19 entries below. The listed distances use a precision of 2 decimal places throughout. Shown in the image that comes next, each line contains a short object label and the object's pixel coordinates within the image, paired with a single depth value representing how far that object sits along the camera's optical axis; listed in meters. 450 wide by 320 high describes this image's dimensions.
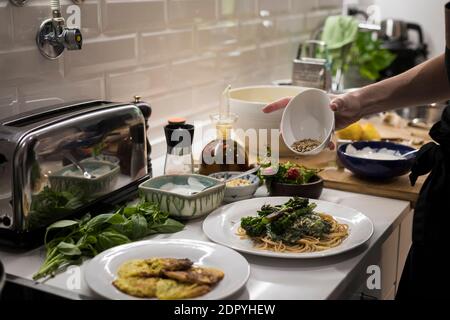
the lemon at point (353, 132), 1.91
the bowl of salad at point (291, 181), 1.43
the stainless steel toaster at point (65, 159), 1.10
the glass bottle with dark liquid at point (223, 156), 1.52
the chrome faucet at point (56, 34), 1.33
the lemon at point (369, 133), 1.91
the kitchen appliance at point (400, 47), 3.04
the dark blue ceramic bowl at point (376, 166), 1.53
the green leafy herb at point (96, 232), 1.09
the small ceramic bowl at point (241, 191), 1.41
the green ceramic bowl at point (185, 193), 1.27
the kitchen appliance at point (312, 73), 2.16
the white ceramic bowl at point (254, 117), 1.69
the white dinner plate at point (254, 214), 1.13
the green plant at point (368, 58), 2.61
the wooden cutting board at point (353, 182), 1.49
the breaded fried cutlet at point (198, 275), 0.98
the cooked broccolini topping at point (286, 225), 1.20
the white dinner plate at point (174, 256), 0.97
